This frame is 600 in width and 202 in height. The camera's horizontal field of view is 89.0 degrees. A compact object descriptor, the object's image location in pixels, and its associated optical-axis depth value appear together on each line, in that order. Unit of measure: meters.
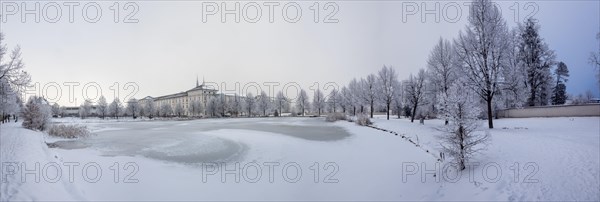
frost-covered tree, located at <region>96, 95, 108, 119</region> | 101.02
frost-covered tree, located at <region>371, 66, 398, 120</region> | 56.71
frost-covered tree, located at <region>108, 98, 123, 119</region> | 104.62
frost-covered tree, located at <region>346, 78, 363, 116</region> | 71.18
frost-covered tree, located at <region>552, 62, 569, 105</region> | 50.16
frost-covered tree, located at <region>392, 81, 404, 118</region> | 57.53
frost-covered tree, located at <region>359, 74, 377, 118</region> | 63.28
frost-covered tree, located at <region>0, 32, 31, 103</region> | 27.08
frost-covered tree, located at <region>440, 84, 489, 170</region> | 12.27
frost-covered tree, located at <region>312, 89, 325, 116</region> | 104.89
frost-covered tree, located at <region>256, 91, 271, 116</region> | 107.62
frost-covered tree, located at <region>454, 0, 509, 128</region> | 23.77
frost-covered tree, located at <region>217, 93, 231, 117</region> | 99.54
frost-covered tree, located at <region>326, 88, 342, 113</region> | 97.75
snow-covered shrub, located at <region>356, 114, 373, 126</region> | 39.77
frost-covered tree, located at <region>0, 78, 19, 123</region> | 27.24
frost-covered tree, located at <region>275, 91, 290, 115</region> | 114.19
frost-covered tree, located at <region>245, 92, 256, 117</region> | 105.75
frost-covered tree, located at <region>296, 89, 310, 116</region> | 109.92
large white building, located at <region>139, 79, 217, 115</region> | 133.70
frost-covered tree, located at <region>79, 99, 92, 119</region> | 117.51
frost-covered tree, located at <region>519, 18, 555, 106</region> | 35.84
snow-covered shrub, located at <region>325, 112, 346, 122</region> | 54.74
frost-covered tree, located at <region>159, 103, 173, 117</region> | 108.48
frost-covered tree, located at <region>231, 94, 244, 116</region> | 103.75
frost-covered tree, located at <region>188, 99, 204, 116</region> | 108.56
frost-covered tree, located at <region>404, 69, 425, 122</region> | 42.84
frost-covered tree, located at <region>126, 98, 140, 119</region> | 103.94
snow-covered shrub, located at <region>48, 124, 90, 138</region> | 27.09
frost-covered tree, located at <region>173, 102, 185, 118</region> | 109.38
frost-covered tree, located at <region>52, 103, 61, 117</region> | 125.36
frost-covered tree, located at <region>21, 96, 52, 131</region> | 31.69
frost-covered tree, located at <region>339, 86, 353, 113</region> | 82.75
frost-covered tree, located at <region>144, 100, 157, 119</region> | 104.94
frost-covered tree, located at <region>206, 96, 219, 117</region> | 99.25
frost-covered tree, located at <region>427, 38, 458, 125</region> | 34.09
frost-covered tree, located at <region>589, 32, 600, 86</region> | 23.31
